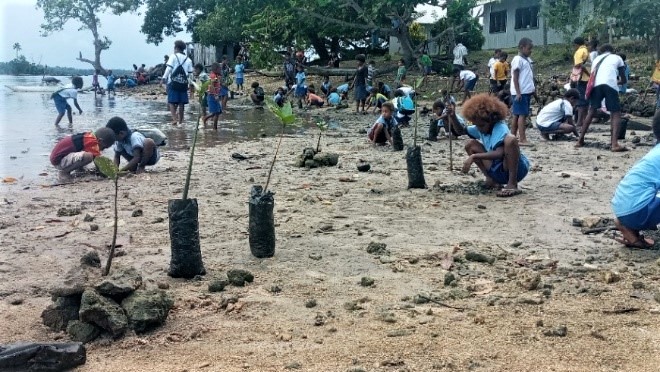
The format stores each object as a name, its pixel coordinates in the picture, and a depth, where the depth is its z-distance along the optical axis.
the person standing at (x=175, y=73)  12.84
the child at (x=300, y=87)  22.05
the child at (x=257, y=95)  23.50
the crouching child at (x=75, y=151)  8.21
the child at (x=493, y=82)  15.46
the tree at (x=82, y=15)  53.41
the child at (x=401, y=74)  22.34
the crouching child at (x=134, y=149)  8.19
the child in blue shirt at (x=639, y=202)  4.52
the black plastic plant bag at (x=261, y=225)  4.60
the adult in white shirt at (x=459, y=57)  23.91
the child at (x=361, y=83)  18.84
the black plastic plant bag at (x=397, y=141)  10.28
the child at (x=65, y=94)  15.18
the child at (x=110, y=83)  37.88
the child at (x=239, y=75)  29.35
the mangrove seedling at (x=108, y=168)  4.09
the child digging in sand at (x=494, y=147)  6.48
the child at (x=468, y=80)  18.98
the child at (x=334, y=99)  21.37
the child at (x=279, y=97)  20.16
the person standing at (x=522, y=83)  10.16
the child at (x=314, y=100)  21.69
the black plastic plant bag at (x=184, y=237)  4.17
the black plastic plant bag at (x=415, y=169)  6.87
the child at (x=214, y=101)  13.51
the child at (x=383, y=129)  10.79
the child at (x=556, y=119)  11.17
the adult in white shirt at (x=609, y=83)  9.34
